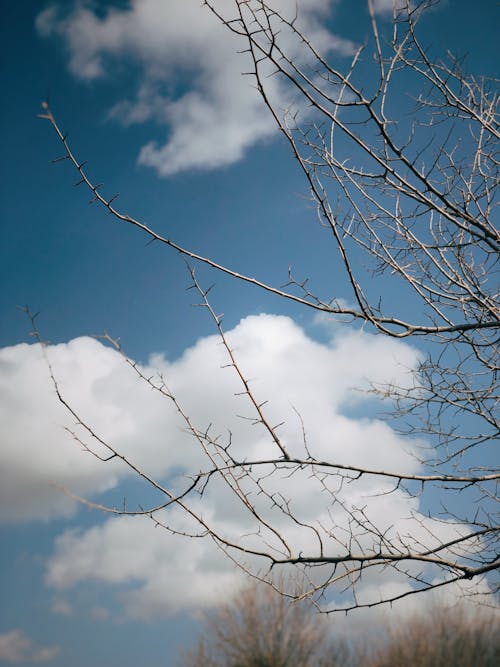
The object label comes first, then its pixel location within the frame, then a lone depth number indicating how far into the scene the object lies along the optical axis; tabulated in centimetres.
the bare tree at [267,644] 1642
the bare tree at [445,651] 1348
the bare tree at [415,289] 174
